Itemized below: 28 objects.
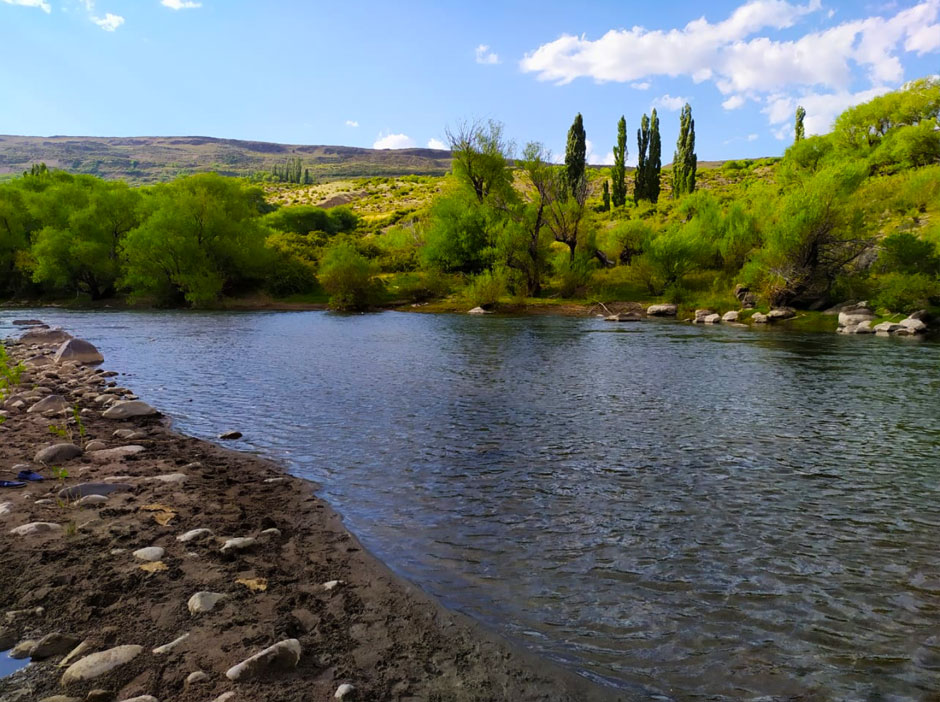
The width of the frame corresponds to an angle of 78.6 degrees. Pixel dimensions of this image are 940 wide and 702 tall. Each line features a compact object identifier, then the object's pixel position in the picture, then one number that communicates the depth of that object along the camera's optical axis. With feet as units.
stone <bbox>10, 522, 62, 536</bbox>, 20.03
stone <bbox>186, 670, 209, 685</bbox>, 12.64
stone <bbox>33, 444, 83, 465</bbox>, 29.37
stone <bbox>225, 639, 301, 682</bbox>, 13.01
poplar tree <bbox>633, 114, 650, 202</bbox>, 297.33
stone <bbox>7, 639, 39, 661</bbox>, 13.39
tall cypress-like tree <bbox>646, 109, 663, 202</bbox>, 296.71
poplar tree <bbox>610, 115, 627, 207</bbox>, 302.66
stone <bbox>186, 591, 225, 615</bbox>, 15.93
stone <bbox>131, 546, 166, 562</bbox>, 18.99
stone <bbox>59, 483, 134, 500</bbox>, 24.31
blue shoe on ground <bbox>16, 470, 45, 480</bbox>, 26.30
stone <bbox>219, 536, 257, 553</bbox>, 20.02
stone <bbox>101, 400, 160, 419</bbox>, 41.03
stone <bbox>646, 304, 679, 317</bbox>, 155.84
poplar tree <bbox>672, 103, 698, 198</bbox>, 298.56
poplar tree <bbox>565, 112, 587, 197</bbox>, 273.54
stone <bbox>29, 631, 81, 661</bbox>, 13.53
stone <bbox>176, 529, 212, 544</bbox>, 20.71
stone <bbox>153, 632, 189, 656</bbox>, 13.82
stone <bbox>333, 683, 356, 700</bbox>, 12.57
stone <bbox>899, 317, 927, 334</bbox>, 105.40
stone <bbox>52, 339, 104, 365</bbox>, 70.90
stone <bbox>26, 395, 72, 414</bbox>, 41.19
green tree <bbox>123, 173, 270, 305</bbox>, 188.24
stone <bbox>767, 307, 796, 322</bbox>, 131.03
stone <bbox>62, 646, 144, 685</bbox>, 12.60
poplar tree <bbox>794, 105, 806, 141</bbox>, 320.70
